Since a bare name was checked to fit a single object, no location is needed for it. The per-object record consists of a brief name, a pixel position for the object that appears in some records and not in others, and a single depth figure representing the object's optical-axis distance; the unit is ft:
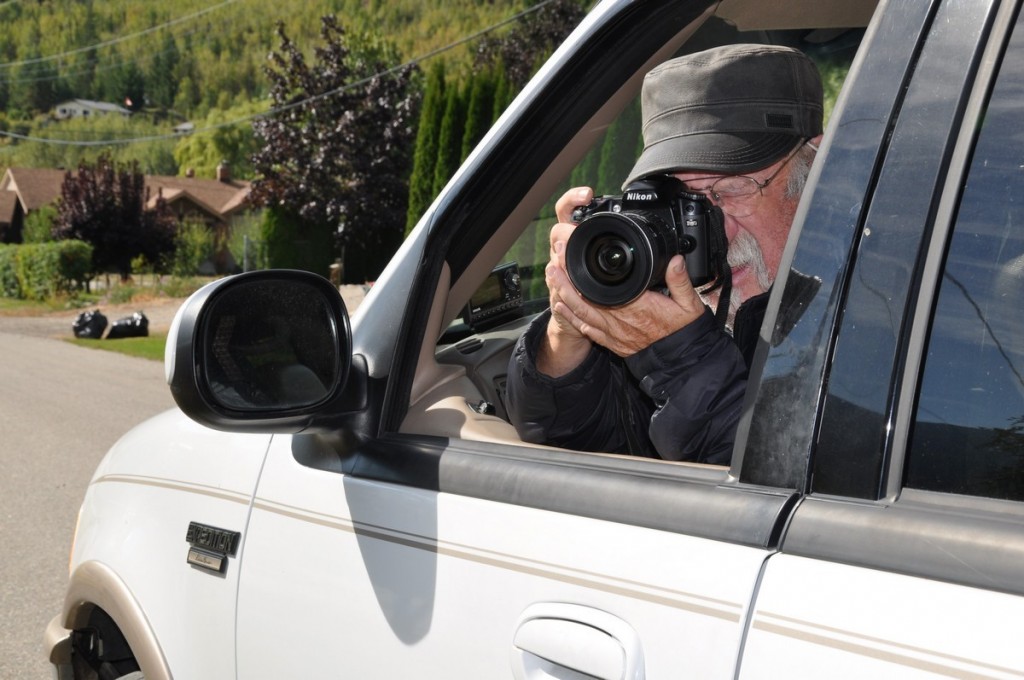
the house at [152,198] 212.64
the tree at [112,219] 136.26
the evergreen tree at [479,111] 69.15
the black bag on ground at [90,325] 69.36
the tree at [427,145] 77.71
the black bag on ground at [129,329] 68.80
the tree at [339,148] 107.24
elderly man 6.86
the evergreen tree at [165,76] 381.81
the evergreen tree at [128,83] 388.16
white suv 3.83
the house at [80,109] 409.49
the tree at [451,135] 74.13
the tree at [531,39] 97.96
